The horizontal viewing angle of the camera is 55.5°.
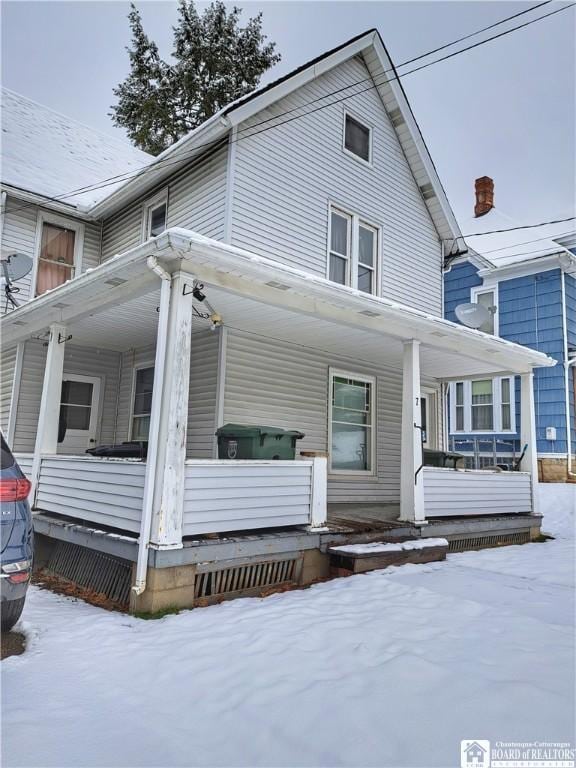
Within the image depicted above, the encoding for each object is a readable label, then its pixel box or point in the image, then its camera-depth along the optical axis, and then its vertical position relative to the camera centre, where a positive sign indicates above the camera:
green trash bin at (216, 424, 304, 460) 6.63 +0.17
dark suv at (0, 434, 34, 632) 3.49 -0.59
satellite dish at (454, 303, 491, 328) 11.37 +3.11
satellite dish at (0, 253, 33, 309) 9.05 +2.93
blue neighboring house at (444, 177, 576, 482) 14.65 +3.83
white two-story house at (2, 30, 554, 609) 5.36 +1.75
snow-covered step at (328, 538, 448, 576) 6.13 -1.09
